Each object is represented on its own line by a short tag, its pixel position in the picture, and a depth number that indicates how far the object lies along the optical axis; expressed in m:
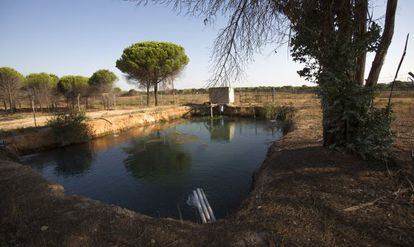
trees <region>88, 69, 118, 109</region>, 29.95
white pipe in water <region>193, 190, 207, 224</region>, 4.97
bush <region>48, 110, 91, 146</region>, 13.25
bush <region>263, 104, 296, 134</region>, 19.20
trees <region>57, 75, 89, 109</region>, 25.81
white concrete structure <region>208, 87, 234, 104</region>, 25.02
